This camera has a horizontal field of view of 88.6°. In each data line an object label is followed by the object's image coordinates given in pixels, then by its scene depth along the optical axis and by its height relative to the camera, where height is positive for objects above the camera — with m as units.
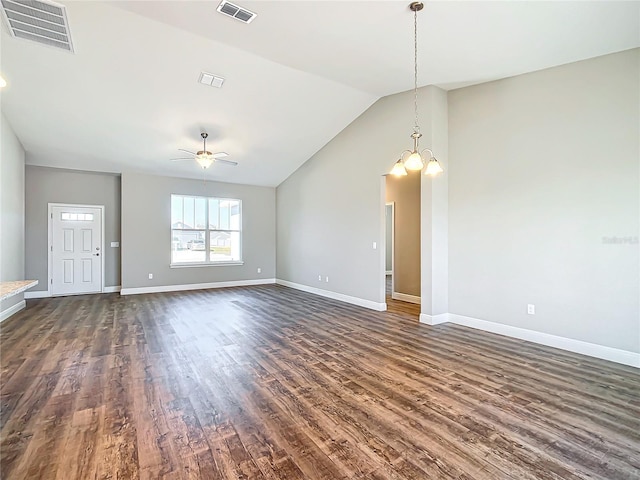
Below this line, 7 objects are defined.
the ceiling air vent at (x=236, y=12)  3.15 +2.28
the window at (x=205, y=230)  8.22 +0.29
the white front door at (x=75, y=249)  7.25 -0.17
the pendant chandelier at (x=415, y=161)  3.00 +0.78
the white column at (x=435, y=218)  4.91 +0.34
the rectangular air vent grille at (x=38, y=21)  3.21 +2.31
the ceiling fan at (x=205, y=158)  5.54 +1.42
